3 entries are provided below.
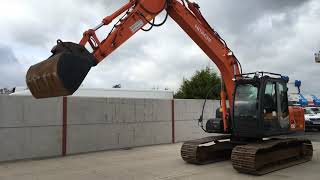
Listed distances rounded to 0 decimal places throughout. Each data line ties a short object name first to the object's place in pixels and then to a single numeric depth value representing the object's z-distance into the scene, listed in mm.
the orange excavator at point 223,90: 5326
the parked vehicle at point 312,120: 16060
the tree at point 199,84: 20213
